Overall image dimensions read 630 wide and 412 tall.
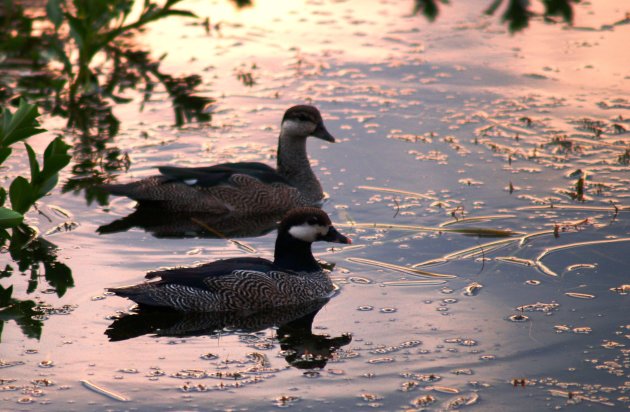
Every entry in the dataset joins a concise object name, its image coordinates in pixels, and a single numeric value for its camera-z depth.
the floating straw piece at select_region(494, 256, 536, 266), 19.37
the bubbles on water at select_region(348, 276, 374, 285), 18.80
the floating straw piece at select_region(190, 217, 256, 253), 20.84
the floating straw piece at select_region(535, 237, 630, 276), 19.19
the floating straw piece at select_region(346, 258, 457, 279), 18.89
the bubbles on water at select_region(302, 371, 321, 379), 15.43
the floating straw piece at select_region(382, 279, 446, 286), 18.56
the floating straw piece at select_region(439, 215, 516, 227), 21.20
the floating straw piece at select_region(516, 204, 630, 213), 21.64
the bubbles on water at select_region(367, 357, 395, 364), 15.73
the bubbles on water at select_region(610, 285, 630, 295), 18.02
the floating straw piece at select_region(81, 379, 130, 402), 14.66
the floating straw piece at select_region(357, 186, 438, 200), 22.62
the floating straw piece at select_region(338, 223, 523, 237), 20.61
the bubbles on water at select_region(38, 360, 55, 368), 15.70
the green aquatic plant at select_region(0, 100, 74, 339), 17.31
